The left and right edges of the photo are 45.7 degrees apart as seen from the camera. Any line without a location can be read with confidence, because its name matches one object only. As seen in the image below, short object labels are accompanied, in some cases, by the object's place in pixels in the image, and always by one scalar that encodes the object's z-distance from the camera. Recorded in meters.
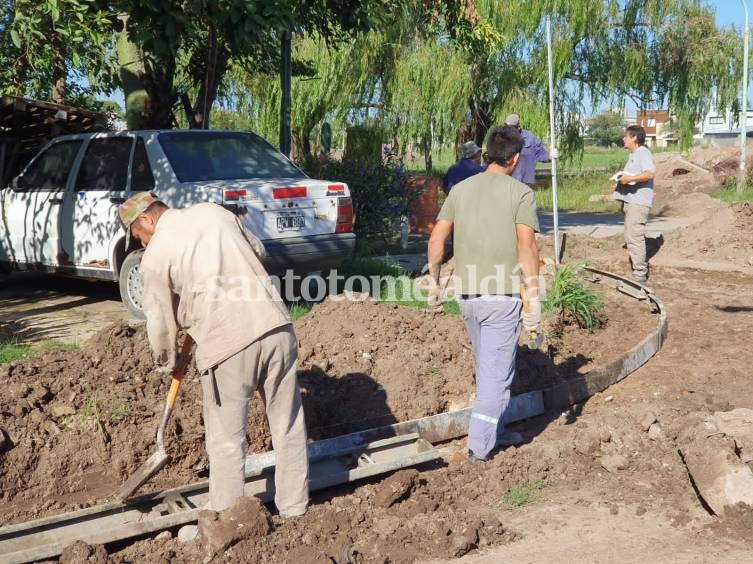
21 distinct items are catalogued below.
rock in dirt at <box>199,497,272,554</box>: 4.33
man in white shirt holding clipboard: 11.12
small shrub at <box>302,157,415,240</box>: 12.81
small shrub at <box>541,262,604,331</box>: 8.63
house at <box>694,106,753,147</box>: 49.62
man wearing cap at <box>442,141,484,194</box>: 10.63
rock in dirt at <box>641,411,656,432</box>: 6.01
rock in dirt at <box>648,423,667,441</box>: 5.89
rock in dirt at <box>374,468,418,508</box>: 4.99
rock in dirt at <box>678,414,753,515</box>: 4.70
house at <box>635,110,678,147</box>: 25.88
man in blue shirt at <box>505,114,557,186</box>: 11.02
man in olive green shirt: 5.50
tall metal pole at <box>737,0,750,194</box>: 23.89
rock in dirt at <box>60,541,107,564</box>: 4.21
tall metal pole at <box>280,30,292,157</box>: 11.85
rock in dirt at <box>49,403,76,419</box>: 5.88
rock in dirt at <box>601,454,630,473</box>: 5.50
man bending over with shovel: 4.42
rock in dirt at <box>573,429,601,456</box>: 5.70
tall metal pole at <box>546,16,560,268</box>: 11.03
